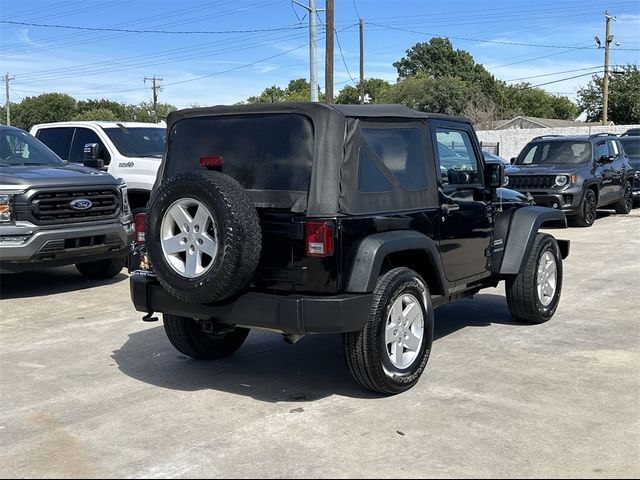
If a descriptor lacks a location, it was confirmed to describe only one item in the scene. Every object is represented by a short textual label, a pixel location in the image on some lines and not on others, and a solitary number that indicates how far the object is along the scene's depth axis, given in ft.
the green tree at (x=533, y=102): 297.12
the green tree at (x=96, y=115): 232.49
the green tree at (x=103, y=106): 280.10
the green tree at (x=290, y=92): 324.95
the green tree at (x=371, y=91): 288.14
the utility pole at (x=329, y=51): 81.41
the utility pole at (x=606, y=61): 138.92
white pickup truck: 36.06
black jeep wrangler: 15.24
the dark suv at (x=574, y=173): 48.96
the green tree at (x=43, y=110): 266.77
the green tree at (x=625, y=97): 169.37
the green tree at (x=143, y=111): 282.15
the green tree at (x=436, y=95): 223.10
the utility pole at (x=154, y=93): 268.25
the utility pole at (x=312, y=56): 78.23
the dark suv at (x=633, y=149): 62.95
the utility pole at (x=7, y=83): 270.75
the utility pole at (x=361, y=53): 144.77
